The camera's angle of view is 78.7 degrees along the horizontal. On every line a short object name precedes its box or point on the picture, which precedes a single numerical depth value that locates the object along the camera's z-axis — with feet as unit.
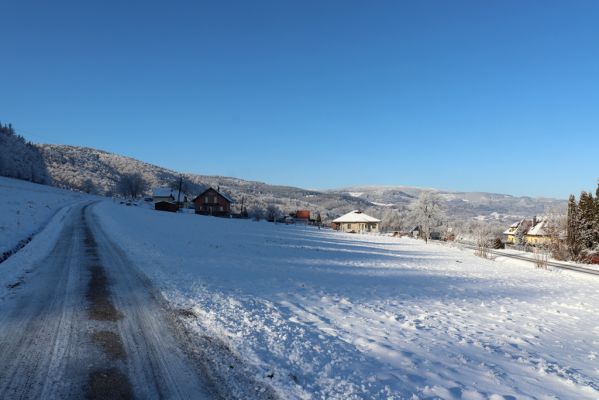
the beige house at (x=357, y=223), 316.19
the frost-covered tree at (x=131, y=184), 422.08
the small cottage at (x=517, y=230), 318.45
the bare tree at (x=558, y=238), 124.77
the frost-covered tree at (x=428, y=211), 247.29
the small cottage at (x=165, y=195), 339.77
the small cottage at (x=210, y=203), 296.10
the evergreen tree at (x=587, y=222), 121.80
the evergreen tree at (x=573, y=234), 122.31
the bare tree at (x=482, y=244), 123.55
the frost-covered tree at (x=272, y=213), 326.44
